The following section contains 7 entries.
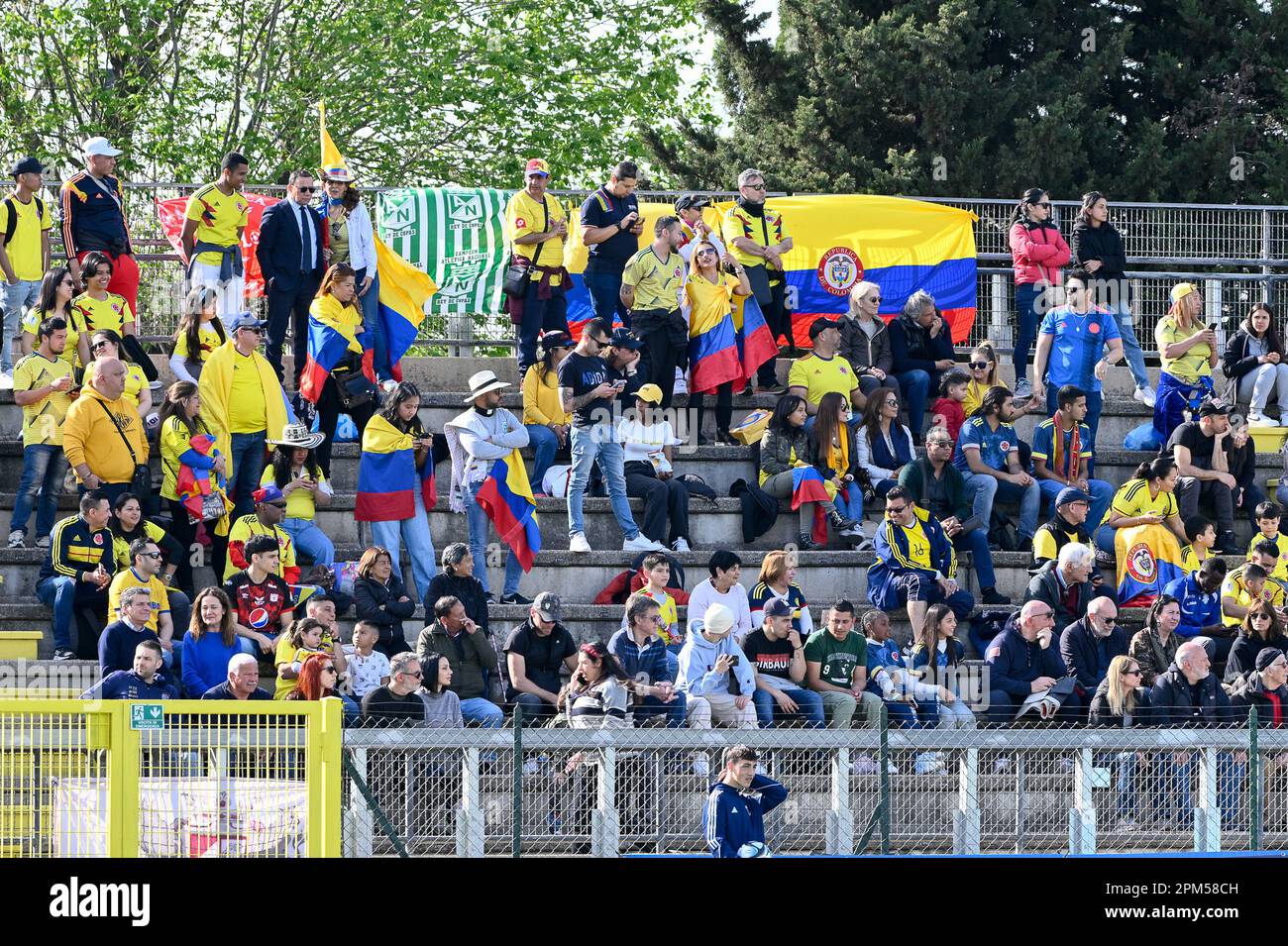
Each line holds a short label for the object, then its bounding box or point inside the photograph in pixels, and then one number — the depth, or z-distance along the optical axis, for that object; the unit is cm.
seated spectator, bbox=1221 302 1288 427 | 1906
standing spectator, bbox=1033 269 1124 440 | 1861
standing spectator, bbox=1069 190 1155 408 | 1946
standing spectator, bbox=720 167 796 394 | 1852
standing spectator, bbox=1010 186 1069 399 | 1944
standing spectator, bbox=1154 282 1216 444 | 1867
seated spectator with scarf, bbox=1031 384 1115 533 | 1752
